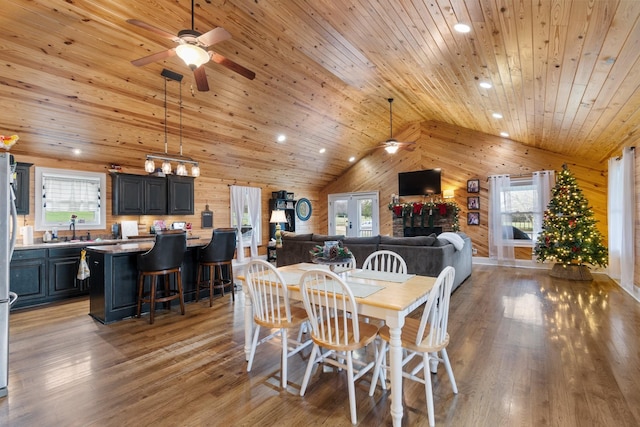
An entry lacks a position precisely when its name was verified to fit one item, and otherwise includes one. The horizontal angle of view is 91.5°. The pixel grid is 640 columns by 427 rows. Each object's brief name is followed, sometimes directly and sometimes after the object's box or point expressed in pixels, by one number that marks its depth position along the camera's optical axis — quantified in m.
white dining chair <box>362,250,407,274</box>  3.08
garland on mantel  7.83
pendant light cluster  4.02
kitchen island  3.77
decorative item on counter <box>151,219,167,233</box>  6.37
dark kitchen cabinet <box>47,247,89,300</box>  4.71
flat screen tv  8.35
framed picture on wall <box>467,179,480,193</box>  7.96
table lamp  7.80
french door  9.64
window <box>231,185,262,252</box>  8.08
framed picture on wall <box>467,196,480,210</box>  7.99
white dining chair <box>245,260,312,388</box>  2.39
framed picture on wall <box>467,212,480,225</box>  8.00
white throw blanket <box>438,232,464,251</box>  5.08
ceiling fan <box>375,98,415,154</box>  6.46
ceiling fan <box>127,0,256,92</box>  2.39
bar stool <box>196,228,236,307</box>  4.48
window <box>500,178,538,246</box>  7.40
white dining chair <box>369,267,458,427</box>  1.93
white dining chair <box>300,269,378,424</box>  1.98
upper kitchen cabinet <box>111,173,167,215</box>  5.85
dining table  1.89
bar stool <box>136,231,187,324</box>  3.76
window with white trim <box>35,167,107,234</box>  5.21
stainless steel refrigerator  2.30
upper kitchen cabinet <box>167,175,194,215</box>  6.51
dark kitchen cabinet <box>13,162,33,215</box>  4.77
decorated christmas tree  5.82
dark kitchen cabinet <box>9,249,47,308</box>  4.39
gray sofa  4.70
